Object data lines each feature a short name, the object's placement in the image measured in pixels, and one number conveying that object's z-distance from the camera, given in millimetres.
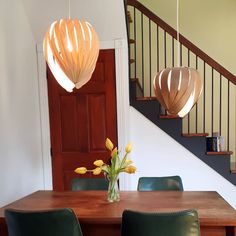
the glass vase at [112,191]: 1994
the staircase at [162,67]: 3404
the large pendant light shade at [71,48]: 1710
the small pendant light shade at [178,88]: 1754
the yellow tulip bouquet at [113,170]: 1993
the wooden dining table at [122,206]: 1647
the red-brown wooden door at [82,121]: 3432
